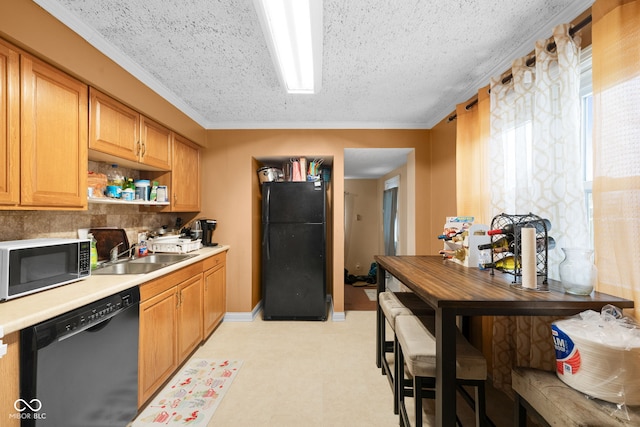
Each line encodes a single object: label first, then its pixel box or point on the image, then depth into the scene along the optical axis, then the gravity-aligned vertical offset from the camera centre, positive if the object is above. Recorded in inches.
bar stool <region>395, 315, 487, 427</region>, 45.9 -27.7
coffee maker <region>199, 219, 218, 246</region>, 121.8 -6.3
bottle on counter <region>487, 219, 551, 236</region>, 51.6 -2.5
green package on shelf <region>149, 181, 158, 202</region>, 97.7 +8.5
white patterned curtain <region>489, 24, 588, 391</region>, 52.6 +13.1
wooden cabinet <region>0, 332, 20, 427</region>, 37.9 -25.4
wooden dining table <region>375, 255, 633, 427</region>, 40.4 -14.8
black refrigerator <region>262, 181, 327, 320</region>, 124.3 -16.8
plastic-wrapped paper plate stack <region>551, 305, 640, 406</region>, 32.9 -19.1
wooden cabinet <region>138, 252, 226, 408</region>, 66.8 -33.6
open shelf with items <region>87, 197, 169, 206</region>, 73.8 +4.6
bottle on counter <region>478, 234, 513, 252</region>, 57.6 -6.9
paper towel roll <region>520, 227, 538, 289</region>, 46.4 -7.9
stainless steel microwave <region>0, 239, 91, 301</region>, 46.2 -10.2
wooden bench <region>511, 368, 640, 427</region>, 31.4 -25.5
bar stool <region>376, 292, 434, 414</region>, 66.8 -25.8
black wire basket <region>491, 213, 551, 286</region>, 50.8 -6.4
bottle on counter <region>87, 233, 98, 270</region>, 75.4 -11.6
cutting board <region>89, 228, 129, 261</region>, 84.0 -8.4
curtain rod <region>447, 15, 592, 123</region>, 48.9 +37.1
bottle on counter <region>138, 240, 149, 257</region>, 98.4 -13.2
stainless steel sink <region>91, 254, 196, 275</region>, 77.0 -16.4
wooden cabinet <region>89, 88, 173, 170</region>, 68.1 +25.3
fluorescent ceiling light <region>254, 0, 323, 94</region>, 48.9 +40.8
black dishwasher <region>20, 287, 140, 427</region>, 40.9 -28.8
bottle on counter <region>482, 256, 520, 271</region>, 59.7 -11.8
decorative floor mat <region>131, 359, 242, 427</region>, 65.5 -52.4
